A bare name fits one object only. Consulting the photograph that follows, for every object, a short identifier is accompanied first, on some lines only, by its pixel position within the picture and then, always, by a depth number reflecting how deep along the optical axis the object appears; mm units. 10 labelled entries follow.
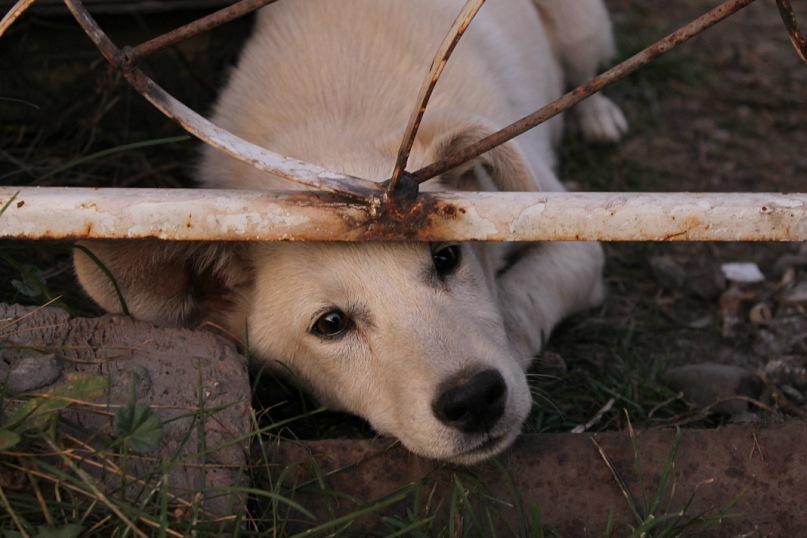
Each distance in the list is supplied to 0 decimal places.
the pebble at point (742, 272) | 1224
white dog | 1007
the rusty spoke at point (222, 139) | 964
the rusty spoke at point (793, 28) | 939
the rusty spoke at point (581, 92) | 944
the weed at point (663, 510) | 970
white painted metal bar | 985
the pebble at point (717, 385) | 1092
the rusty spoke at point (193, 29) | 964
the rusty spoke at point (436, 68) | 940
